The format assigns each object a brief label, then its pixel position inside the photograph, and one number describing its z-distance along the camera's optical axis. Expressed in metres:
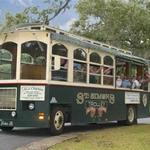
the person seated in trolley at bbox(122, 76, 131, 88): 14.57
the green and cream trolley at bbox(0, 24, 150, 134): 11.13
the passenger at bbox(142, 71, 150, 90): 15.93
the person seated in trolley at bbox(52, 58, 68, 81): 11.35
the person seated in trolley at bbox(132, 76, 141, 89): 15.30
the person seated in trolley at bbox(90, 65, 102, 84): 12.83
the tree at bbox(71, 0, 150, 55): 27.25
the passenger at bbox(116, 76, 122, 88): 14.18
